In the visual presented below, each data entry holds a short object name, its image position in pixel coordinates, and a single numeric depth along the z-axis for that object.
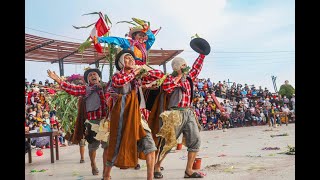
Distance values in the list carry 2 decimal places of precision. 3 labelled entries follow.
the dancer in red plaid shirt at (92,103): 6.66
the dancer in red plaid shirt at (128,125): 5.30
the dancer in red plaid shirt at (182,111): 6.09
